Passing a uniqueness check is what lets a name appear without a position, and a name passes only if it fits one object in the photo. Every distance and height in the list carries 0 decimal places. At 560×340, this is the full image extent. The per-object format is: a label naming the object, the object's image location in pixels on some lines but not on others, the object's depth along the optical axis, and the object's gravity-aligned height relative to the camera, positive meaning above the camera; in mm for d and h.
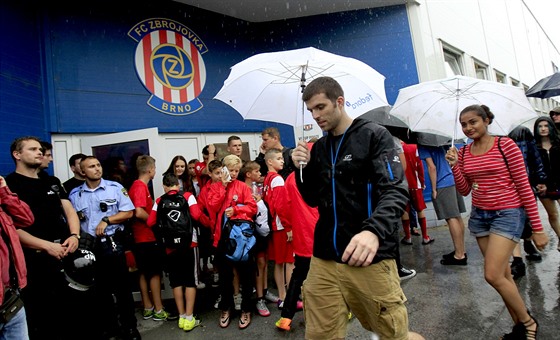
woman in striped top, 2816 -315
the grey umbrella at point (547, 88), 7625 +1458
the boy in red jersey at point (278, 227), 4137 -424
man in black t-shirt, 3350 -202
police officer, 3906 -263
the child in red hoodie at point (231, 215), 4066 -206
